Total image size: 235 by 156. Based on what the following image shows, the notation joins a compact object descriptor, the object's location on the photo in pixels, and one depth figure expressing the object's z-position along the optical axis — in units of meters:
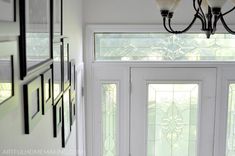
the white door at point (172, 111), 3.06
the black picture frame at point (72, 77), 2.21
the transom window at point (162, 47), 3.05
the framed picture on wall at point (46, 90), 1.38
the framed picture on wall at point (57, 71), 1.62
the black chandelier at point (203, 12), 1.59
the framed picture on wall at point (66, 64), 1.91
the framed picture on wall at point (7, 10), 0.87
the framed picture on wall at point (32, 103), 1.15
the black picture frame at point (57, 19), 1.64
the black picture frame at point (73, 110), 2.24
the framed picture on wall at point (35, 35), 1.08
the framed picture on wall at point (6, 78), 0.89
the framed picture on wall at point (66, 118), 1.95
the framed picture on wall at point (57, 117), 1.69
